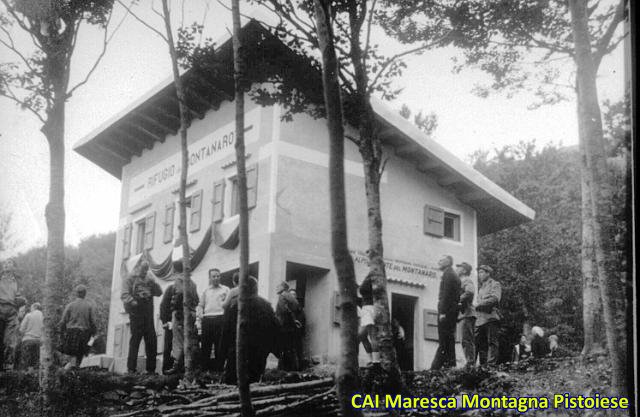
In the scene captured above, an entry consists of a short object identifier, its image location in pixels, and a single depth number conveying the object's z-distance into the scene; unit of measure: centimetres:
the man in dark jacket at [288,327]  1012
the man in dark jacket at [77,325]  1066
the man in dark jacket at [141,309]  1024
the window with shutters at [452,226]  1566
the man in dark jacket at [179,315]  994
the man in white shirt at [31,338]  1152
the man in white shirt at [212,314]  1033
